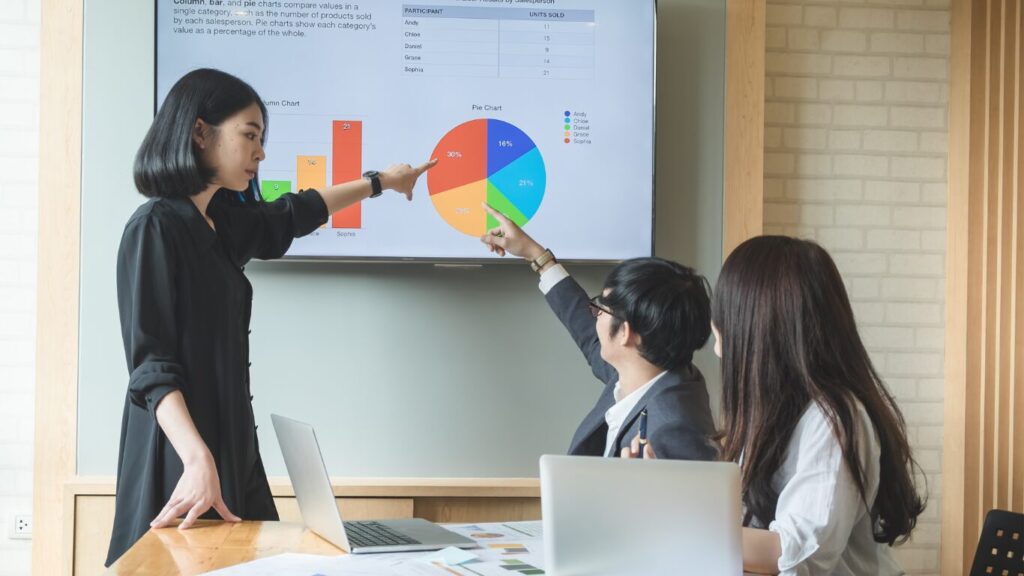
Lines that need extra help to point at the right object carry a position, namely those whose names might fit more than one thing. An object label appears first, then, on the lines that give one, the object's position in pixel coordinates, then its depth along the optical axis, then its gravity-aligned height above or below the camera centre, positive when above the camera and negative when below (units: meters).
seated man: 2.14 -0.14
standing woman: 2.01 -0.09
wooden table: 1.64 -0.46
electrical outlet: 3.31 -0.81
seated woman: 1.57 -0.21
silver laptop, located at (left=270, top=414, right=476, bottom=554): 1.78 -0.44
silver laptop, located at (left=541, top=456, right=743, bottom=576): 1.41 -0.32
